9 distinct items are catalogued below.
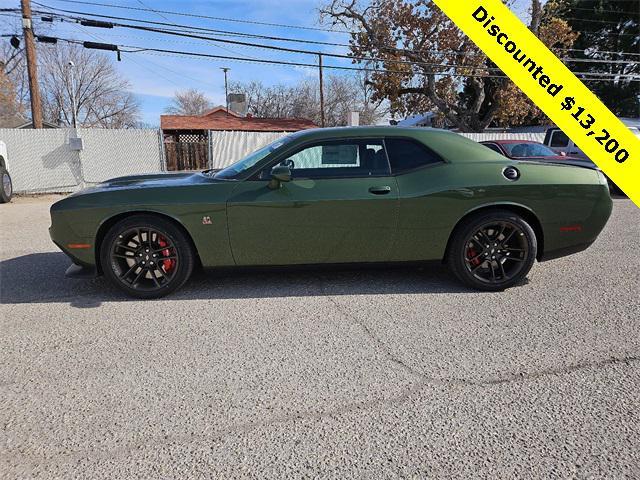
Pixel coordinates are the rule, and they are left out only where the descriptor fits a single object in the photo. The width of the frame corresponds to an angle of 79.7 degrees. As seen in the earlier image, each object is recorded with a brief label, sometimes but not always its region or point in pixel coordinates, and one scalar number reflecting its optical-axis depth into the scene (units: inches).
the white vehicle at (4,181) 383.9
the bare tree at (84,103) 1723.7
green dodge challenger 135.6
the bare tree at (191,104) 2501.2
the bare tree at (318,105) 2053.4
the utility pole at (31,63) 508.7
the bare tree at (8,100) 1073.6
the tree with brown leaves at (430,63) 901.2
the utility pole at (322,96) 988.3
